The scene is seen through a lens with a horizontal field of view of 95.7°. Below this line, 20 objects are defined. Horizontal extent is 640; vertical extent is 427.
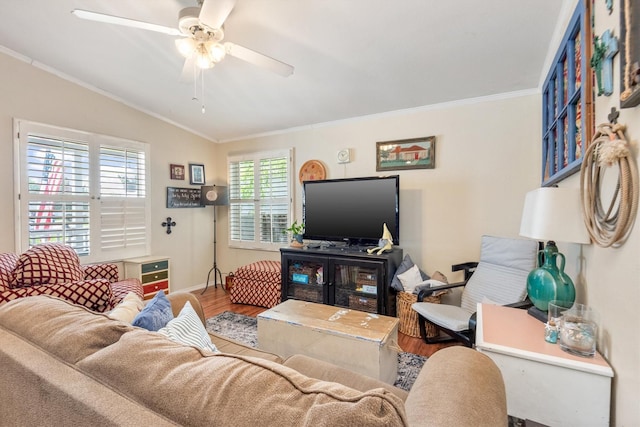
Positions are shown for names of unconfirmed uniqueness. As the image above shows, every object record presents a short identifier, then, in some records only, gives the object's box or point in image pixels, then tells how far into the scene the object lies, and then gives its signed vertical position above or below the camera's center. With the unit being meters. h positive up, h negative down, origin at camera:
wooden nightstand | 3.57 -0.77
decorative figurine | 3.06 -0.35
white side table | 1.08 -0.67
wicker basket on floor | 2.86 -1.07
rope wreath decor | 0.96 +0.07
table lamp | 1.28 -0.08
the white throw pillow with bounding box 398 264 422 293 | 2.96 -0.72
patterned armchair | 1.93 -0.50
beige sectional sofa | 0.52 -0.37
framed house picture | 3.25 +0.65
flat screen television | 3.13 +0.01
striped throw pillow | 1.11 -0.48
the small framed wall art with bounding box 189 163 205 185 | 4.45 +0.58
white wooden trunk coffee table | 1.79 -0.85
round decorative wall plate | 3.86 +0.53
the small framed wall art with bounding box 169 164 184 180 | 4.20 +0.59
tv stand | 2.99 -0.75
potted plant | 3.64 -0.30
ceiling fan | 1.64 +1.12
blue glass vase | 1.44 -0.39
